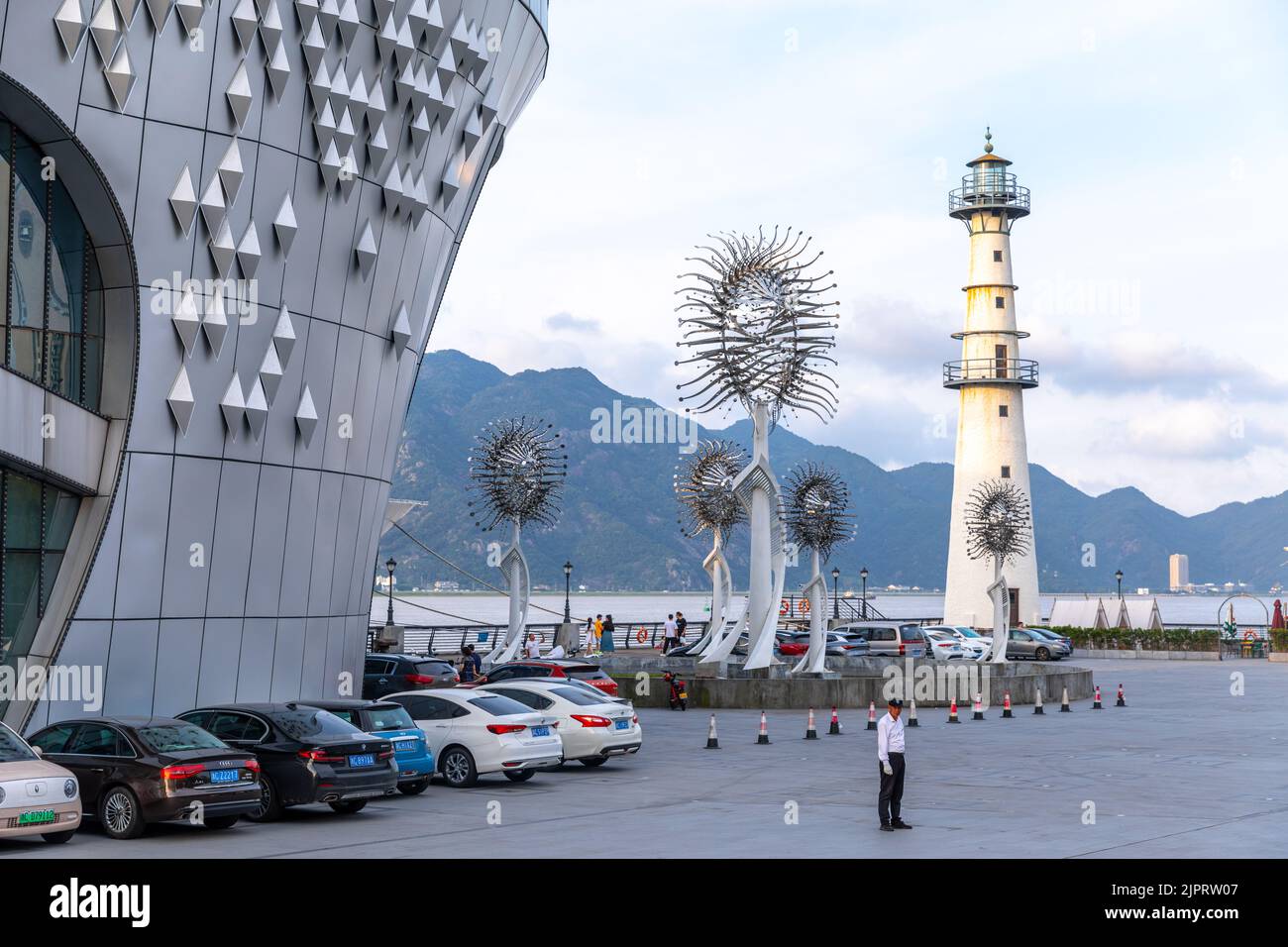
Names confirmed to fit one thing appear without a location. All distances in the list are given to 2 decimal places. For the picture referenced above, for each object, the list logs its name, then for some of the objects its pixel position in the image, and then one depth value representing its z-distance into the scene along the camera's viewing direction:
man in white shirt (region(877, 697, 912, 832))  18.42
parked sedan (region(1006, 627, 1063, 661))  62.97
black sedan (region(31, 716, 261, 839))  17.84
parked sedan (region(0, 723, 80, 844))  16.53
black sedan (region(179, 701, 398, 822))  19.62
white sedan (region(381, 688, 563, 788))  23.72
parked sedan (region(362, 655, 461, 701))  35.34
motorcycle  40.19
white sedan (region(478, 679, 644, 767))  26.22
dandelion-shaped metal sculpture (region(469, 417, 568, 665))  49.88
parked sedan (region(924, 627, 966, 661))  57.53
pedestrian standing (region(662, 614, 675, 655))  60.78
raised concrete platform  40.12
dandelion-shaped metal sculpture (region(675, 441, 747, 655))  60.84
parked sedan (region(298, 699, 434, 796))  22.11
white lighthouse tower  79.94
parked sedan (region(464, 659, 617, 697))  35.22
